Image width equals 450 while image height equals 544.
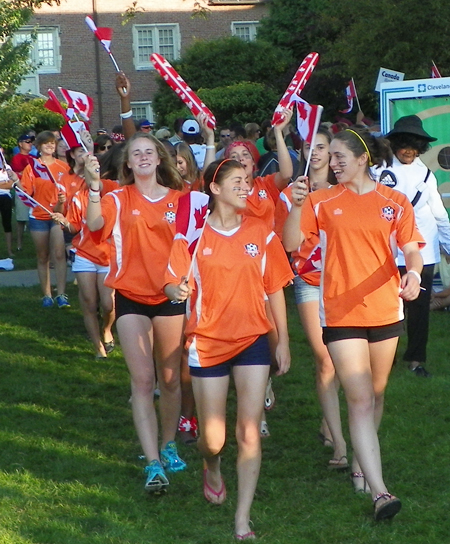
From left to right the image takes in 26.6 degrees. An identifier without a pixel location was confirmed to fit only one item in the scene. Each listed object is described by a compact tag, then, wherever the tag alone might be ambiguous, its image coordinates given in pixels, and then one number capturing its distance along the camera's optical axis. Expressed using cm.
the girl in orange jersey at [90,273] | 830
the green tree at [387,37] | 1878
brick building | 3938
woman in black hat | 764
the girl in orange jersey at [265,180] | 682
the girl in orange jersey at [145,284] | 585
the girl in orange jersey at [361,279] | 516
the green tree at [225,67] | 3481
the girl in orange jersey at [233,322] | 505
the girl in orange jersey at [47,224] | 1158
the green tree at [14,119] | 1730
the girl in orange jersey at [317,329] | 616
